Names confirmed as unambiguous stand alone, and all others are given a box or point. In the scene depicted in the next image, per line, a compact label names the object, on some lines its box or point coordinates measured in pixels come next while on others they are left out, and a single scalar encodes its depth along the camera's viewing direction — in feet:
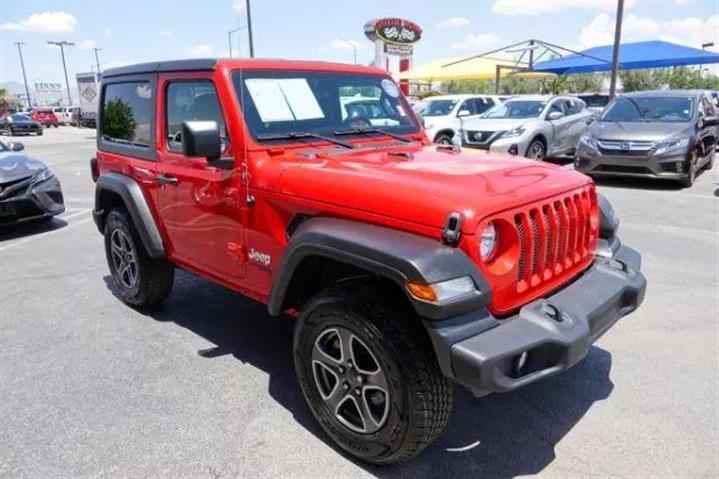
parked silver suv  38.27
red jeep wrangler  7.40
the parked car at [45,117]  140.25
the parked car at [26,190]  22.67
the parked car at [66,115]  156.64
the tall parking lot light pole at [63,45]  218.38
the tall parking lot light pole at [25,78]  234.13
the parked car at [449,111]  46.68
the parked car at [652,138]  31.07
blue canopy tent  73.10
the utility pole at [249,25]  69.50
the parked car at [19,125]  108.99
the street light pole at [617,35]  55.32
